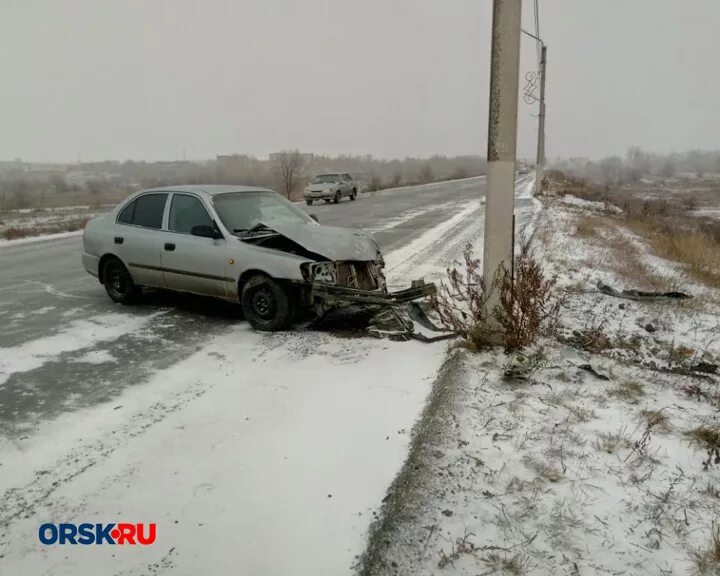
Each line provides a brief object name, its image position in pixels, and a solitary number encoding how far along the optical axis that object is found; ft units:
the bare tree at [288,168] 135.23
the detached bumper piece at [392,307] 19.26
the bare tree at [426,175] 186.66
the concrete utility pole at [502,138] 16.44
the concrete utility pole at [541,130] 83.35
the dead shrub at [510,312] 17.31
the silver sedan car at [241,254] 19.77
